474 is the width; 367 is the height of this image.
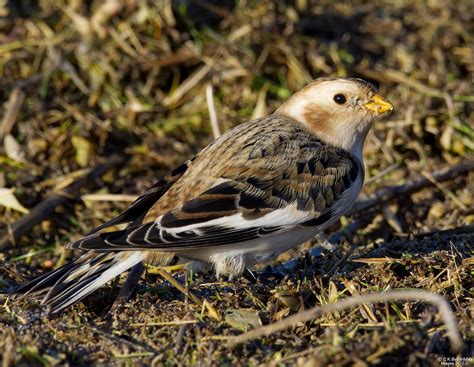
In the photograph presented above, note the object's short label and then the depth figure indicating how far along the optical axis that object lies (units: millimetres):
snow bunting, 6934
